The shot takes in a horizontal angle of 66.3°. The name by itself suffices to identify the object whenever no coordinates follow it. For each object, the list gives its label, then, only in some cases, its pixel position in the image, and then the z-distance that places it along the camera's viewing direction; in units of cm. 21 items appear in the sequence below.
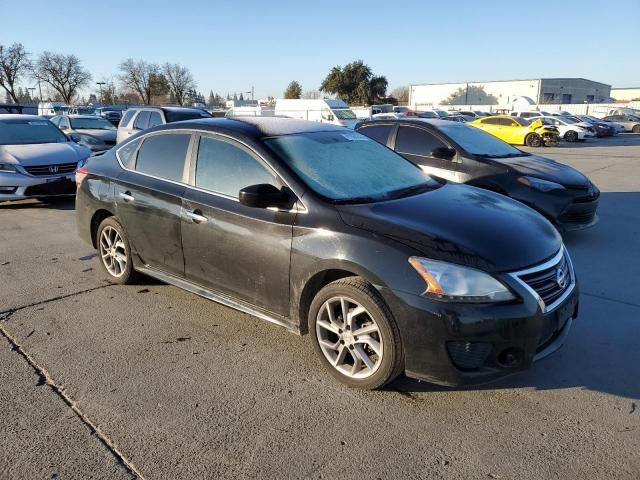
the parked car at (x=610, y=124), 3431
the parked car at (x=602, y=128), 3238
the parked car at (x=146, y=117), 1204
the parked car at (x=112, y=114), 3578
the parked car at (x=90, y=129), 1382
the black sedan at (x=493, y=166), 639
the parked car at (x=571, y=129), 2862
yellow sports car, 2483
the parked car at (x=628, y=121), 3828
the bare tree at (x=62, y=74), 7762
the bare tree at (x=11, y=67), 7069
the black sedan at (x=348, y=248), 277
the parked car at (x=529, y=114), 3617
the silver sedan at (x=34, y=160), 841
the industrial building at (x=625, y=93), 10719
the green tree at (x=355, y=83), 7419
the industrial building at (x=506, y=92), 9156
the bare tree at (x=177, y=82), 8769
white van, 2870
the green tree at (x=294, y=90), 8600
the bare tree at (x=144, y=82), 8500
